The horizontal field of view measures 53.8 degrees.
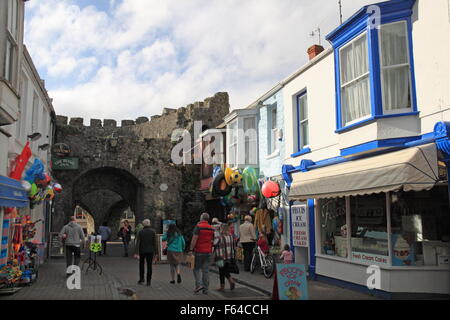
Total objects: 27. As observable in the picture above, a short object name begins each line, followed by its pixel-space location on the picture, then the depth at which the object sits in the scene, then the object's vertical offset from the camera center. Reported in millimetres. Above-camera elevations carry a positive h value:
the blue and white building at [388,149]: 7863 +1316
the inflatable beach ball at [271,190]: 13305 +783
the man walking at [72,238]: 11469 -549
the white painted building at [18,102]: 8320 +2954
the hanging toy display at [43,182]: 11439 +899
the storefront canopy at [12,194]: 8430 +480
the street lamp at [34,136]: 12688 +2308
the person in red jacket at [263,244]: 12719 -793
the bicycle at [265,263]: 11992 -1291
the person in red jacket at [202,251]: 9383 -728
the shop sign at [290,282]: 7111 -1067
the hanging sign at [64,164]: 19594 +2336
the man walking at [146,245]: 10508 -677
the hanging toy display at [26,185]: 10288 +741
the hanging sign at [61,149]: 18422 +2826
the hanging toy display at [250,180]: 15133 +1225
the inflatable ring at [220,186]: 16438 +1121
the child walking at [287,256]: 11445 -1030
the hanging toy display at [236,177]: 15727 +1380
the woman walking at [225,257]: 9461 -867
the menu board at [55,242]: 18094 -1020
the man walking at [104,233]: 20391 -746
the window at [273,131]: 14829 +2840
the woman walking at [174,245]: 10578 -680
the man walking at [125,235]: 20016 -819
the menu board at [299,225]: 12023 -250
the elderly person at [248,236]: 12938 -590
